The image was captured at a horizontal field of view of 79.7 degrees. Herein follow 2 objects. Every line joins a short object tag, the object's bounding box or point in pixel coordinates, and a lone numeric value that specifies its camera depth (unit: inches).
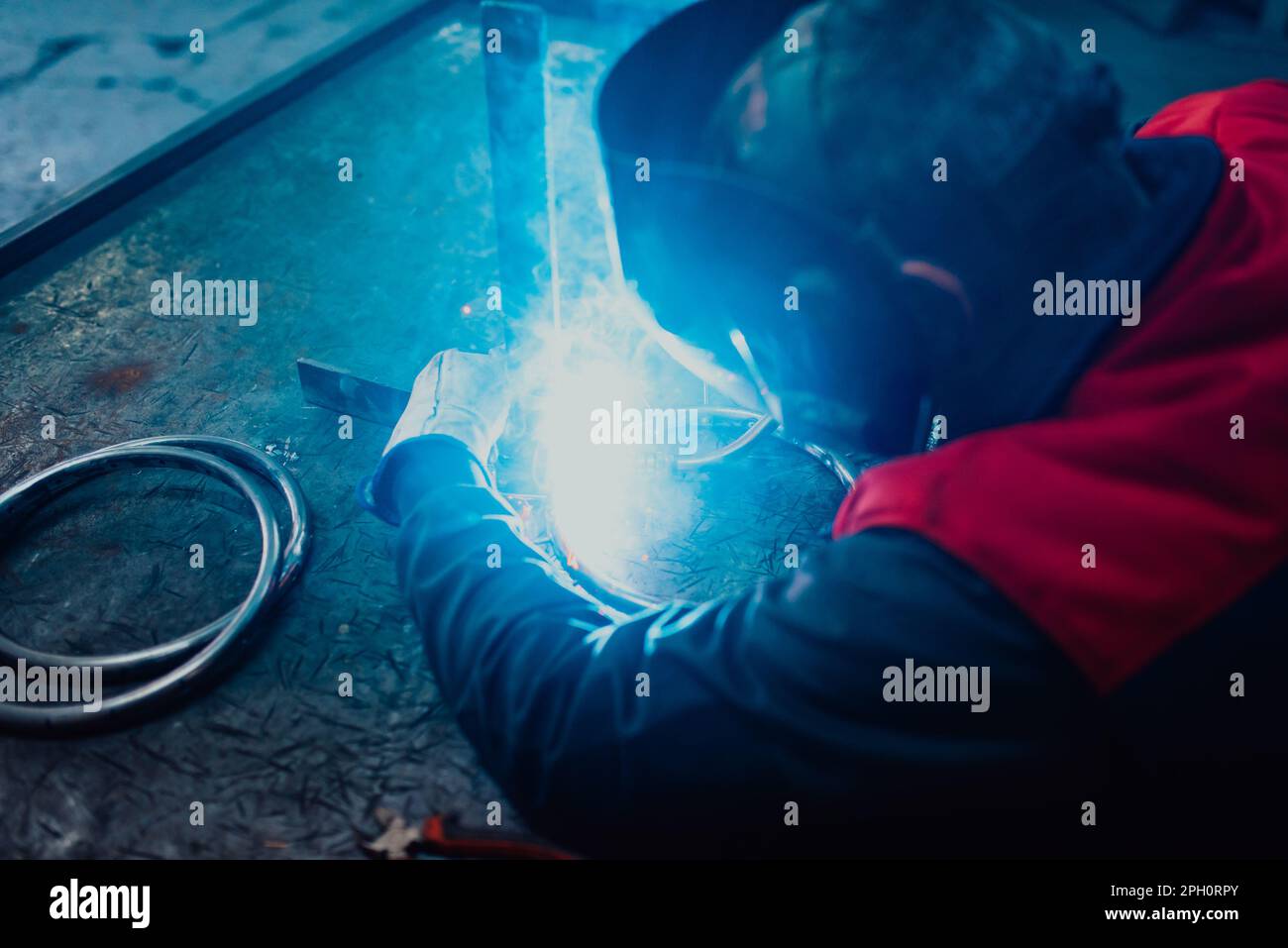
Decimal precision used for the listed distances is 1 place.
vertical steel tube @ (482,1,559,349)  50.6
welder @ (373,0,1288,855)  33.7
